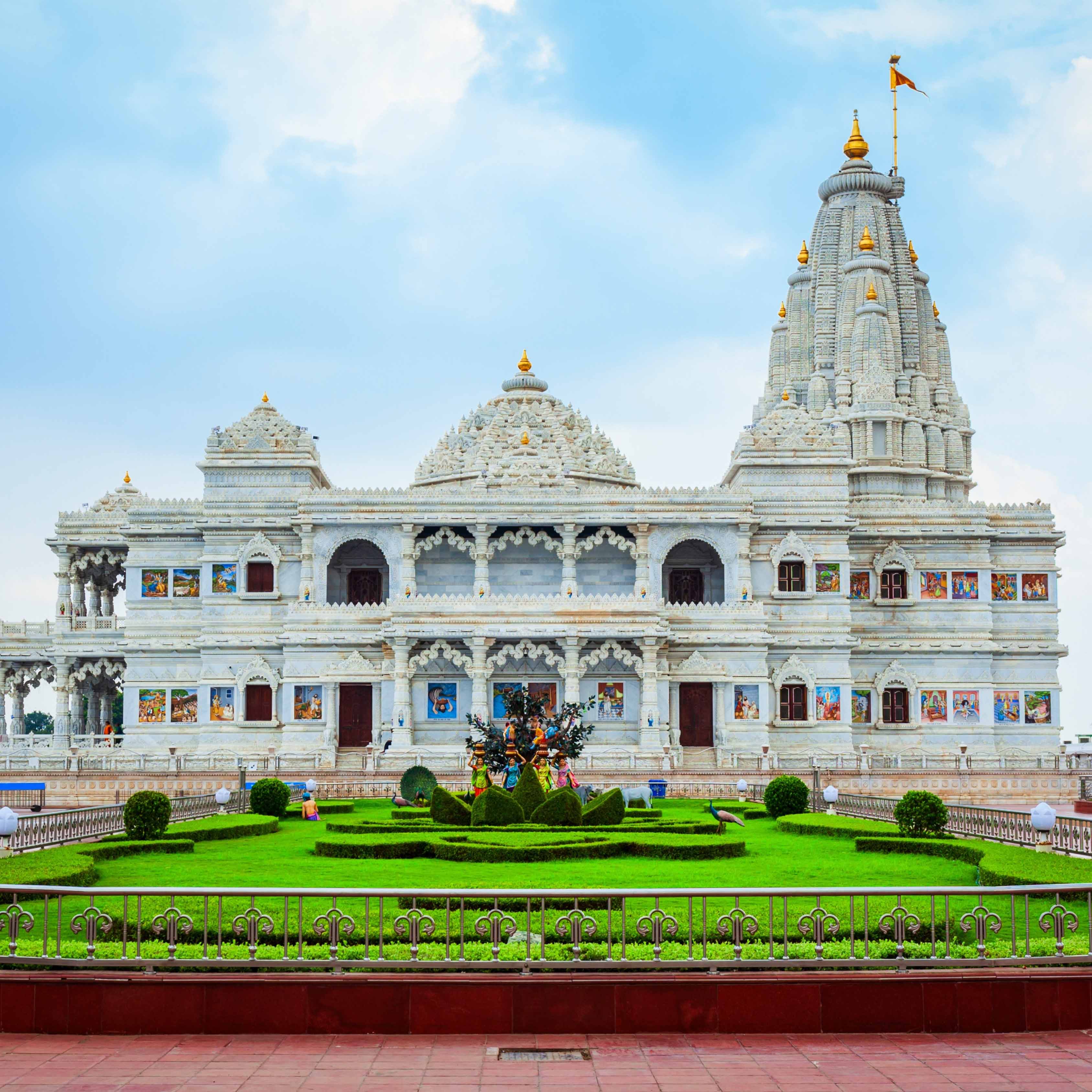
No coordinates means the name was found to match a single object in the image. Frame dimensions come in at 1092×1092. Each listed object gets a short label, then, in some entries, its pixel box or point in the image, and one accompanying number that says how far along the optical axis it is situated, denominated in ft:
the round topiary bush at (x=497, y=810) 81.35
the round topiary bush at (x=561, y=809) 81.66
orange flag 206.80
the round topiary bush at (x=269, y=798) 100.01
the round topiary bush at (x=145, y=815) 77.87
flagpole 207.00
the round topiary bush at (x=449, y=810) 82.95
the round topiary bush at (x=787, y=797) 99.40
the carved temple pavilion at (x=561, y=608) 154.92
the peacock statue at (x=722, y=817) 84.51
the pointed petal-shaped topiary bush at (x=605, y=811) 82.74
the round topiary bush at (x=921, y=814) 78.64
